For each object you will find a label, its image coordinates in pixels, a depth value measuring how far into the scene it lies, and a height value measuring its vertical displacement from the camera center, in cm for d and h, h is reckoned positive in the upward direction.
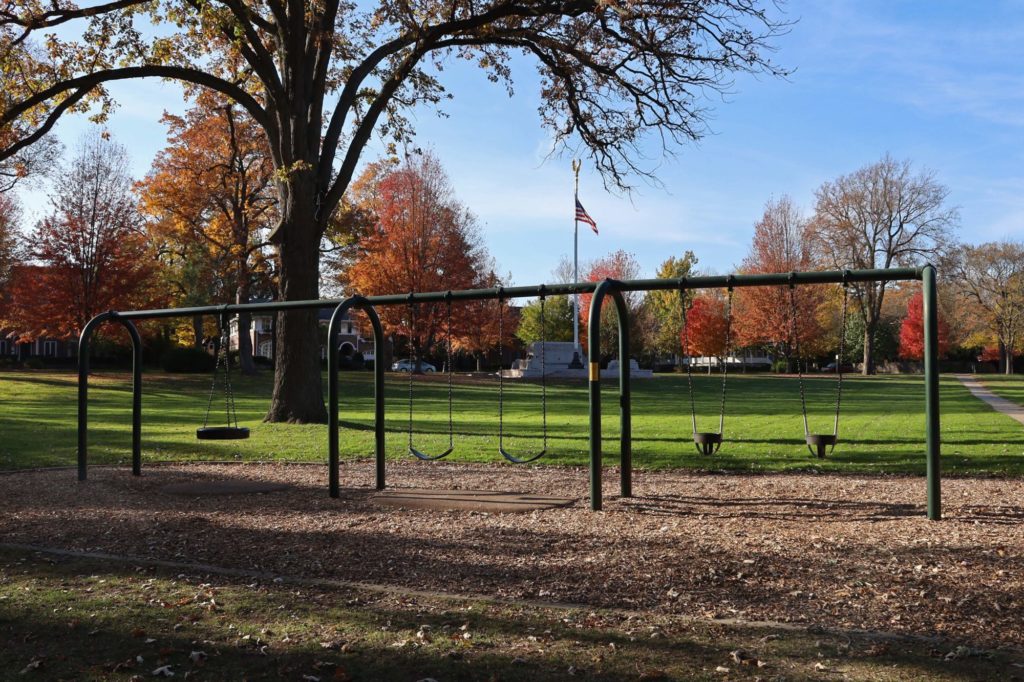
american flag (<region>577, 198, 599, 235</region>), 3888 +644
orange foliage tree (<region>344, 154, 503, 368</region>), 3997 +506
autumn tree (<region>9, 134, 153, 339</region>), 3369 +347
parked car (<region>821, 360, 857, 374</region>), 6628 -120
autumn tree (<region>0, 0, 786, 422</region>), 1541 +575
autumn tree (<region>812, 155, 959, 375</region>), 5662 +904
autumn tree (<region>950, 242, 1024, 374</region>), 6131 +508
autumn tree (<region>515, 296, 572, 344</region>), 6116 +243
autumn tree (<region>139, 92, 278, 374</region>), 3356 +668
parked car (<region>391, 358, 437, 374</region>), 6182 -102
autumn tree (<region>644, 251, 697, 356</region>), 6110 +283
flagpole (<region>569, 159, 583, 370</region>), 4122 +196
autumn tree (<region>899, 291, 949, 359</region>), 6562 +169
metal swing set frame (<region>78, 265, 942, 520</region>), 724 +19
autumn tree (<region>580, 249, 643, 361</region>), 5762 +570
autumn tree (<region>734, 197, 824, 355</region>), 4738 +346
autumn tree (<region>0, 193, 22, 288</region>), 4302 +614
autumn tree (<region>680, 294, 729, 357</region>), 5531 +198
